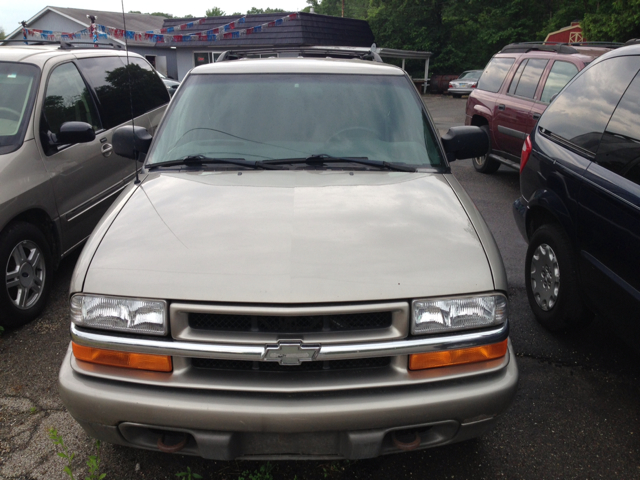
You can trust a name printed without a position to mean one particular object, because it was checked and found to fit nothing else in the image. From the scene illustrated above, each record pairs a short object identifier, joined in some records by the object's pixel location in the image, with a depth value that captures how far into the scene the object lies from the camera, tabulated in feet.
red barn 76.69
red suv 23.79
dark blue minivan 9.12
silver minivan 12.23
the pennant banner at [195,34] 84.07
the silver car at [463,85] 92.89
